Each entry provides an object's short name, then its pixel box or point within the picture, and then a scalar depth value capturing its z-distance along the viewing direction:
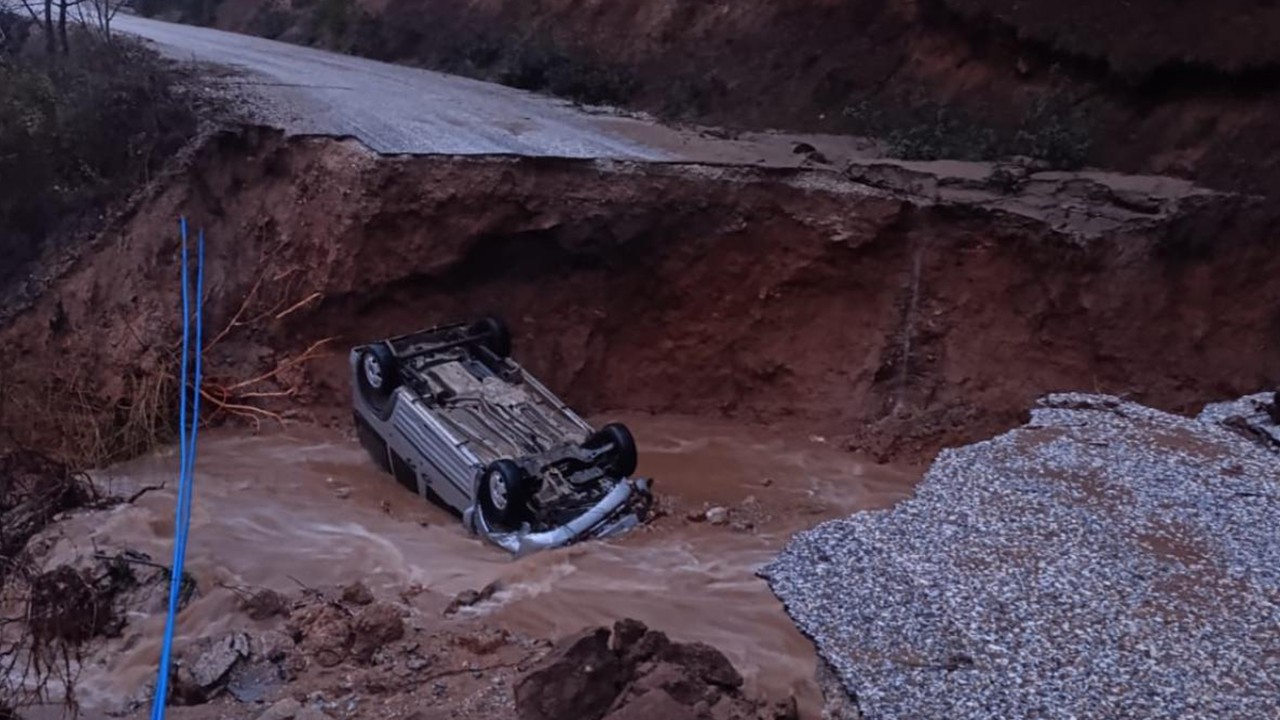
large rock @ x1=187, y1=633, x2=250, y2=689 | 6.91
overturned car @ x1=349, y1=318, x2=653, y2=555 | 8.71
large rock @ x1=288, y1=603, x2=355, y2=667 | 7.04
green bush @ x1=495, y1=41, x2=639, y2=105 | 15.87
